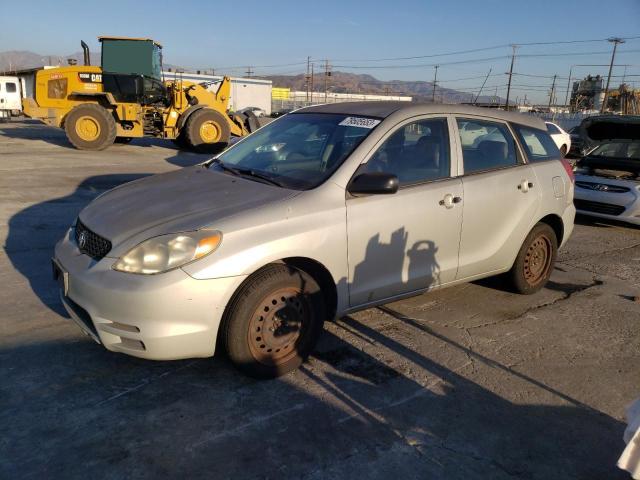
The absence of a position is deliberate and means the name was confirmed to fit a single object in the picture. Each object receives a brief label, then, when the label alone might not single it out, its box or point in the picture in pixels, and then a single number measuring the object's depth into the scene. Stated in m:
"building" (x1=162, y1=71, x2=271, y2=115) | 55.44
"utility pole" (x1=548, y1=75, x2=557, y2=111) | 70.89
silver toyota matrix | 2.82
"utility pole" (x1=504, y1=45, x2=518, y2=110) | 47.52
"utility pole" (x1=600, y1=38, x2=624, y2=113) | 46.22
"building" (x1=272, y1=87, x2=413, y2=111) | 69.39
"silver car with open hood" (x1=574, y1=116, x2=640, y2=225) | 7.83
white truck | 32.81
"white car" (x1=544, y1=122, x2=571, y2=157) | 17.27
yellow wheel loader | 14.97
